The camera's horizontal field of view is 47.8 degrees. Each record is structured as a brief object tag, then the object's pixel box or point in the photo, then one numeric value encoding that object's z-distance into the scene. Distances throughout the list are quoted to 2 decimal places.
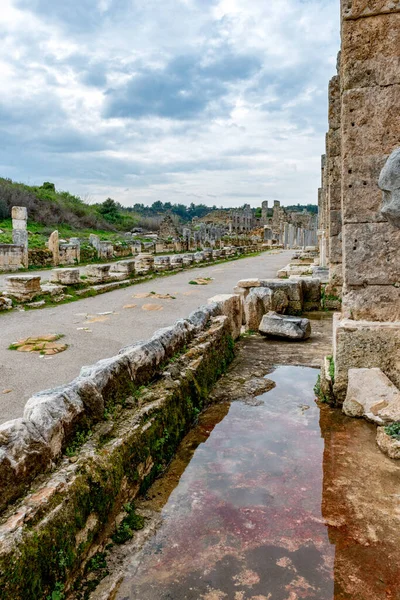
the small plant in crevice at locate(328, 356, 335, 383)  4.67
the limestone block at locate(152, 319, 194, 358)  4.88
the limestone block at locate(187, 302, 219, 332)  6.14
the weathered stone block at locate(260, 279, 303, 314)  9.53
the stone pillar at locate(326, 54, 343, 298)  9.83
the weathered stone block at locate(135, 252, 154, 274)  18.49
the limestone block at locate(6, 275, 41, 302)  11.12
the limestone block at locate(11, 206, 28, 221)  20.88
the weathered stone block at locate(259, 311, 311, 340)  7.36
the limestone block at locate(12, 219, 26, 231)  20.35
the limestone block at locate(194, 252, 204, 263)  23.56
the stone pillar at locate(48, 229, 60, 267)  19.52
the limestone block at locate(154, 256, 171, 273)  19.16
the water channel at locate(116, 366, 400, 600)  2.27
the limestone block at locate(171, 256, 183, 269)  20.41
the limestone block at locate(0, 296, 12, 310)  10.42
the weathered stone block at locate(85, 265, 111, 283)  14.44
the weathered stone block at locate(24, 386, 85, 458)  2.69
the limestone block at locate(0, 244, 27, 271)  17.16
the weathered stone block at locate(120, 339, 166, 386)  4.07
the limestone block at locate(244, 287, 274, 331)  8.37
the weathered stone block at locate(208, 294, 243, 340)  7.35
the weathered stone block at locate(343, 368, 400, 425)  3.91
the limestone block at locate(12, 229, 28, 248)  19.29
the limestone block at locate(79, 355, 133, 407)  3.51
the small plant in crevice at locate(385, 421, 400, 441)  3.63
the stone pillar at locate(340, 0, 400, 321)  4.46
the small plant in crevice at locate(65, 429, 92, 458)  2.83
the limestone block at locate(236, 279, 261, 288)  9.79
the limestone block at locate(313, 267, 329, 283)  11.23
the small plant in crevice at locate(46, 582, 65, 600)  2.09
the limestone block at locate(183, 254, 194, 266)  21.80
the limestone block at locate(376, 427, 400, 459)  3.45
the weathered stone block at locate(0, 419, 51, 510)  2.30
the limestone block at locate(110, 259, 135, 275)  16.48
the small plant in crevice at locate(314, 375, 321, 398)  4.89
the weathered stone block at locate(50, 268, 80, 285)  12.94
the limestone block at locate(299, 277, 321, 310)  10.20
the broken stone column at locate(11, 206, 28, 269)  18.03
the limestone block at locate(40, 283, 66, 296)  11.91
